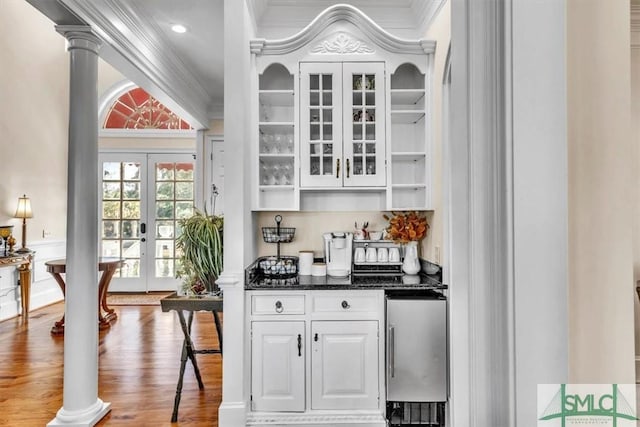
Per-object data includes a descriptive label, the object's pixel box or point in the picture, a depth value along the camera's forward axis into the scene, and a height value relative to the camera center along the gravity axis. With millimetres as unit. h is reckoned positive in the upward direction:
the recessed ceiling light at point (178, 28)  3209 +1634
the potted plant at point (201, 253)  2562 -244
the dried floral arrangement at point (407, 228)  2779 -81
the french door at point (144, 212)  6156 +92
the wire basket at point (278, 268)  2746 -370
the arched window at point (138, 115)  6312 +1732
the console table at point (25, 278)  4652 -770
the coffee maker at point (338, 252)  2789 -260
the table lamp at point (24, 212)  4852 +74
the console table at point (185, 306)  2408 -567
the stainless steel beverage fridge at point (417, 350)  2322 -822
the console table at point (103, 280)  4172 -731
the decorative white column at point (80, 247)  2361 -186
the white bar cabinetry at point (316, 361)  2377 -907
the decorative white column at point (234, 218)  2283 -4
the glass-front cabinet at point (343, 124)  2738 +682
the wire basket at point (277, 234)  2867 -128
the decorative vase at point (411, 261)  2807 -329
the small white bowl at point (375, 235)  3017 -144
